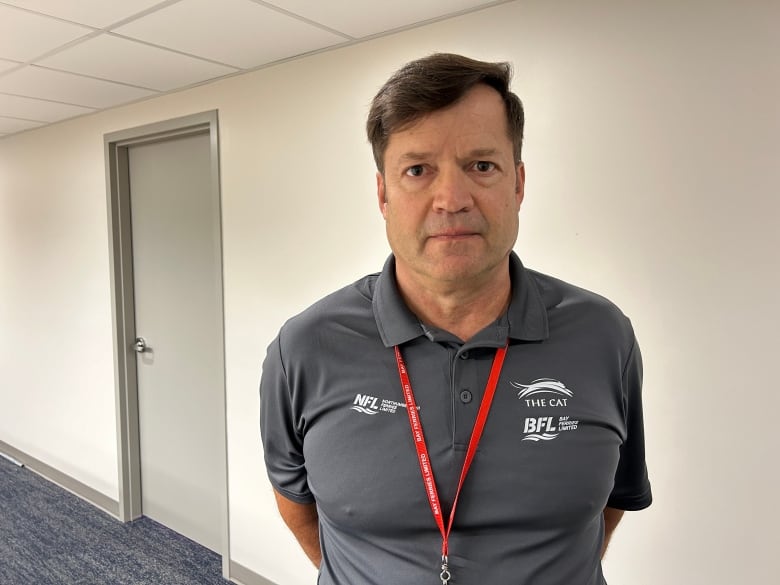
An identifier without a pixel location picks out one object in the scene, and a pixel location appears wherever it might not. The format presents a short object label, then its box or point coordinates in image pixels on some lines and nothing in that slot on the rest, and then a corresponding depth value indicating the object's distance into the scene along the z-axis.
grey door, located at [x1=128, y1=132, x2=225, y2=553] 3.08
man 0.97
